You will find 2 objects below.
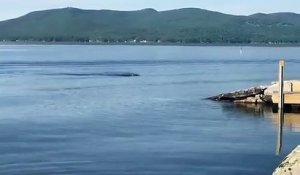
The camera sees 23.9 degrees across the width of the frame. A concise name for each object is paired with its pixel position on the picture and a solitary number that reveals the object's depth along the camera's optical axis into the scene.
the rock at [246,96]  55.31
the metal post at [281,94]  47.91
